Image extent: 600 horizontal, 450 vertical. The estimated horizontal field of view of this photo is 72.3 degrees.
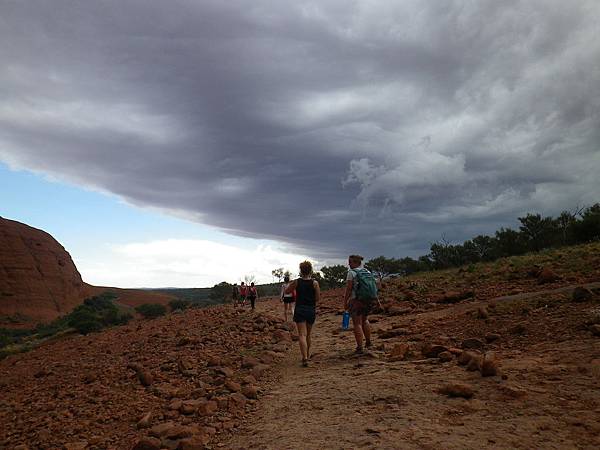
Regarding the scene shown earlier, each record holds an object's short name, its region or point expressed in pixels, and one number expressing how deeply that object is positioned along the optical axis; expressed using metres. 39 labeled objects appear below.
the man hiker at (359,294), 7.72
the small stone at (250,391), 6.39
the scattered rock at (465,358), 6.19
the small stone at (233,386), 6.57
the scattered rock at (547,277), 12.38
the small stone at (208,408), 5.71
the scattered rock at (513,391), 4.69
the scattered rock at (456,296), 12.92
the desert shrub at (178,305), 41.22
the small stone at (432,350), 7.06
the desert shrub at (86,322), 28.00
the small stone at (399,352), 7.25
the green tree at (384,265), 45.10
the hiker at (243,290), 22.82
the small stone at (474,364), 5.76
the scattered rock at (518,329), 7.51
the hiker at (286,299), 13.99
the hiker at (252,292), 20.00
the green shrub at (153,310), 37.84
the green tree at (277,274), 63.37
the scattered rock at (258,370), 7.48
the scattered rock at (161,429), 5.11
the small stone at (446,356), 6.63
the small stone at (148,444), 4.76
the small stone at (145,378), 7.59
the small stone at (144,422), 5.65
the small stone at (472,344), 7.32
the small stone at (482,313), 9.10
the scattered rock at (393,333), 9.58
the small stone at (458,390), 4.95
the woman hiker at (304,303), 7.95
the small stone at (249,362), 8.11
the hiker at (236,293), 26.61
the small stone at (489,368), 5.45
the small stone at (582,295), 8.36
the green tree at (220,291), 63.41
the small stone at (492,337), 7.52
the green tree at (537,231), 34.68
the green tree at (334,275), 45.94
